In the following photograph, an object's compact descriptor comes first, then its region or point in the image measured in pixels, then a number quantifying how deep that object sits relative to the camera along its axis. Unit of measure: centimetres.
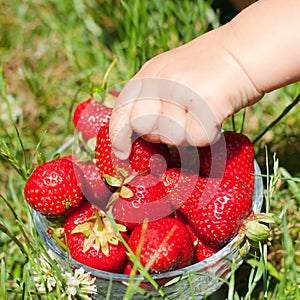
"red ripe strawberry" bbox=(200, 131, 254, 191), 38
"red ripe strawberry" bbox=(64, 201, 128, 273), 36
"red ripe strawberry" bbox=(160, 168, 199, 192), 38
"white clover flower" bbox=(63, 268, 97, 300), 36
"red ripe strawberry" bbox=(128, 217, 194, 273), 35
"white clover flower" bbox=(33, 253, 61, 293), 37
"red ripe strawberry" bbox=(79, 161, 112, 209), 39
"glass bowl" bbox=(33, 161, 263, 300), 35
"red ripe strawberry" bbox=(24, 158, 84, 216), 38
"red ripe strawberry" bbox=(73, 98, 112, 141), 42
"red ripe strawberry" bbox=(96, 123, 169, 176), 38
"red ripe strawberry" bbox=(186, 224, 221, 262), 38
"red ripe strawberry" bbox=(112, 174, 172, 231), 37
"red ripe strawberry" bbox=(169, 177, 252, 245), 36
